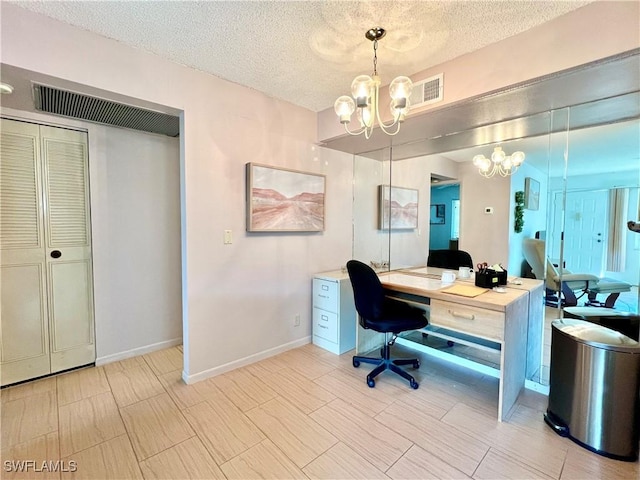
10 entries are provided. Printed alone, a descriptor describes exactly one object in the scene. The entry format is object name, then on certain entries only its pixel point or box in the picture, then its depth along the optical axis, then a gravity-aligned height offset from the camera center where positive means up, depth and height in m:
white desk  1.91 -0.63
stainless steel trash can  1.60 -0.93
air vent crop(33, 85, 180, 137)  2.04 +0.89
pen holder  2.32 -0.41
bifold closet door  2.28 -0.28
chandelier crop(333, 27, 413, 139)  1.65 +0.77
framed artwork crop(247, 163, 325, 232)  2.64 +0.25
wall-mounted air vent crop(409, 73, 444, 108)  2.14 +1.02
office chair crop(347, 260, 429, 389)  2.31 -0.75
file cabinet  2.93 -0.90
